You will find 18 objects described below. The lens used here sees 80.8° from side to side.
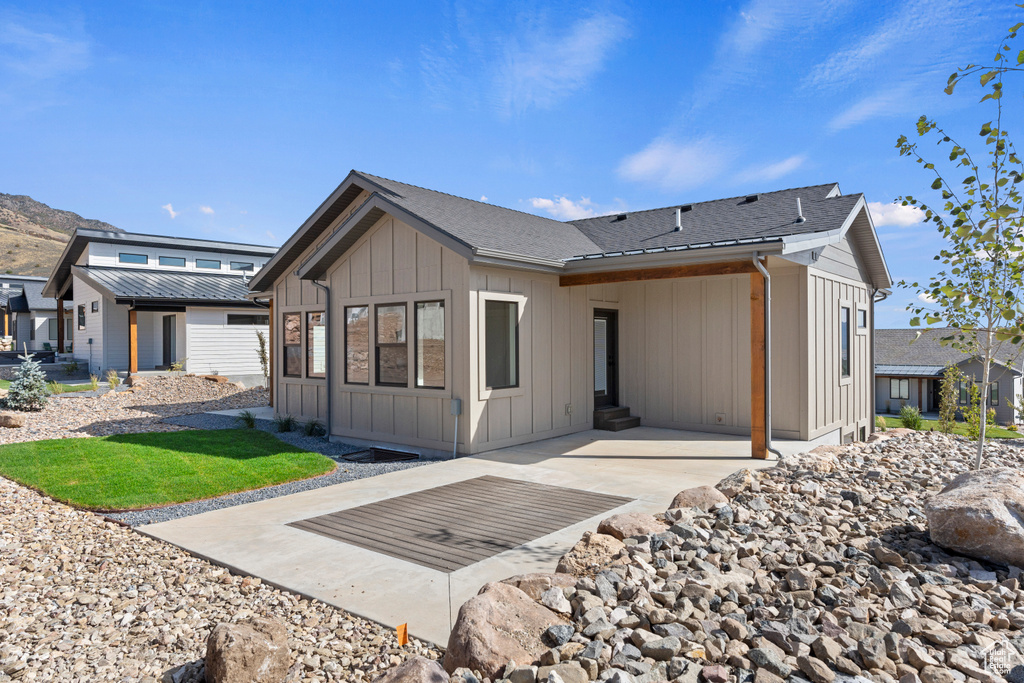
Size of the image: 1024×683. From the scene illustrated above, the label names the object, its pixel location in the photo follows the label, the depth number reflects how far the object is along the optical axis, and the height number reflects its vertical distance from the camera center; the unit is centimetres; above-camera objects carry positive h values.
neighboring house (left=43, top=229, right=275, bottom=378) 1831 +134
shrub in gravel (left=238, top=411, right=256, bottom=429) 1092 -132
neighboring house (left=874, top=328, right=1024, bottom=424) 3145 -173
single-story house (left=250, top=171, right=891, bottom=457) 804 +40
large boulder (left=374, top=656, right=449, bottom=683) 243 -133
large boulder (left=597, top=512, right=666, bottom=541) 409 -125
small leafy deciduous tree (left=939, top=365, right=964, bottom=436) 1488 -143
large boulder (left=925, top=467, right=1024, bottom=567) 341 -103
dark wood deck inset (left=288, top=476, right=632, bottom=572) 449 -150
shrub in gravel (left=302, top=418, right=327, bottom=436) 999 -136
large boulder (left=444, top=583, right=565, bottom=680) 260 -131
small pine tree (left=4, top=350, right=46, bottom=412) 1181 -79
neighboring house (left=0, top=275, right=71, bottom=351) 2989 +163
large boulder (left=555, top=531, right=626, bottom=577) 357 -129
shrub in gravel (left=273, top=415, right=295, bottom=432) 1045 -133
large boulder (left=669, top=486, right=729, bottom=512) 467 -121
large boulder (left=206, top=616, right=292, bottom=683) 266 -140
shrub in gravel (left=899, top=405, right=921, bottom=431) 1628 -207
